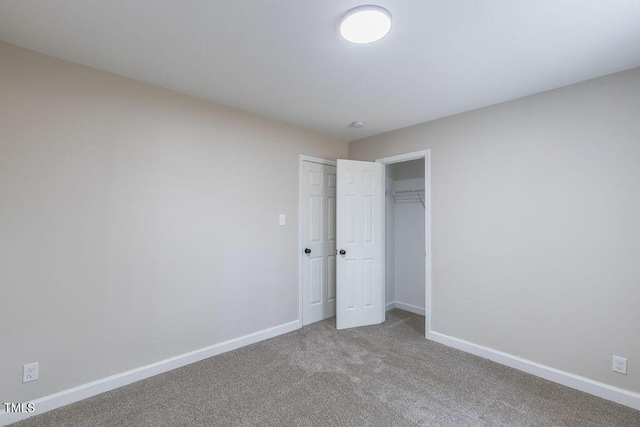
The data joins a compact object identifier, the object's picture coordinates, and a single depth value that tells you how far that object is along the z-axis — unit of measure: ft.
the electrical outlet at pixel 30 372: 6.23
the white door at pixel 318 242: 11.78
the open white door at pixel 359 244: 11.56
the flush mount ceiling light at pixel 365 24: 5.04
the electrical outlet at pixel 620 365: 6.85
